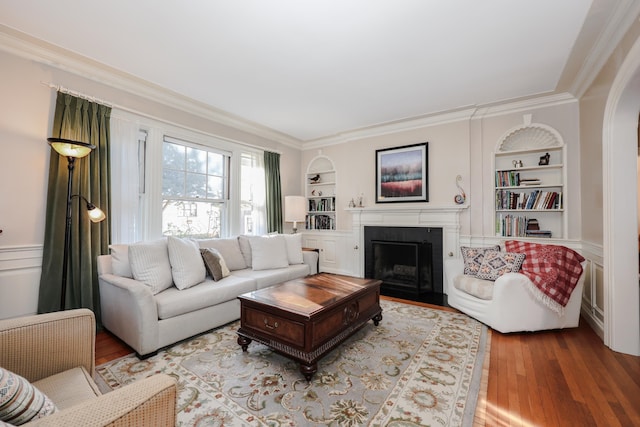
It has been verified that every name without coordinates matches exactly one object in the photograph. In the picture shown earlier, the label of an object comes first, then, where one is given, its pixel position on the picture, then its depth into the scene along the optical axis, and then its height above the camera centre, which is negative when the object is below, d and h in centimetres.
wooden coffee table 192 -77
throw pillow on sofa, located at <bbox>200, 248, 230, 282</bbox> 297 -51
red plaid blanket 261 -55
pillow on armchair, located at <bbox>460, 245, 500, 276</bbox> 320 -49
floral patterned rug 156 -111
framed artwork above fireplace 422 +67
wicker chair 76 -57
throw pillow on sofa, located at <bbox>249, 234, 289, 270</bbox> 362 -48
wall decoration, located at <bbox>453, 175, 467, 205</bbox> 389 +29
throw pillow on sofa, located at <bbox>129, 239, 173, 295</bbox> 251 -45
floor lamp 229 +32
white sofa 221 -70
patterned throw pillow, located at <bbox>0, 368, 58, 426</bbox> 75 -52
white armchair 261 -88
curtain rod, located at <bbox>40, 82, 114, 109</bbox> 262 +121
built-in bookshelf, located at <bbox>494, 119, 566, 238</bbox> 344 +43
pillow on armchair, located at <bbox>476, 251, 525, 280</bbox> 294 -51
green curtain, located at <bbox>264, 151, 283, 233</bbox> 481 +44
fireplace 401 -68
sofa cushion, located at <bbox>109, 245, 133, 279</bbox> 260 -43
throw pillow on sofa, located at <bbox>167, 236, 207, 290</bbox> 268 -47
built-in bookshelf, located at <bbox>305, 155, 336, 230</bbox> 525 +45
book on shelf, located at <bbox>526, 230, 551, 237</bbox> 346 -21
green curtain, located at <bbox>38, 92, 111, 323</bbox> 256 +9
